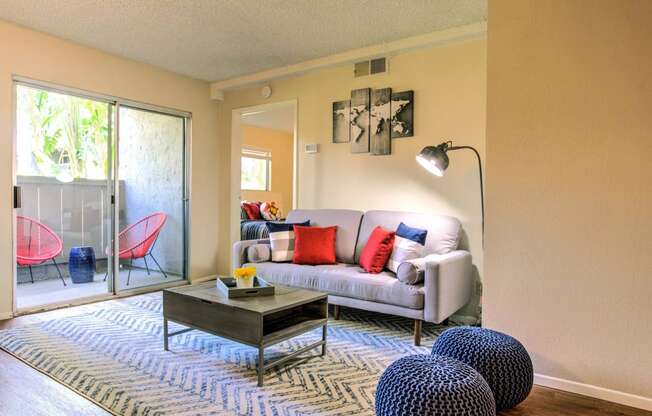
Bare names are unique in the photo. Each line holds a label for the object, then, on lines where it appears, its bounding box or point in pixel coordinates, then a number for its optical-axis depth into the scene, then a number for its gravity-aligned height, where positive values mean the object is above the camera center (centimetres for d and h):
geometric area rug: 202 -101
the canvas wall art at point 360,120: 400 +82
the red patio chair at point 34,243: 364 -42
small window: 802 +65
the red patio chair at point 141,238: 437 -43
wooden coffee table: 223 -71
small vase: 258 -52
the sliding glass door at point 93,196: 369 +4
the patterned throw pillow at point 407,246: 319 -35
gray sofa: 283 -58
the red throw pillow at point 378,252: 326 -41
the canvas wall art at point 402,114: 376 +83
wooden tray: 247 -56
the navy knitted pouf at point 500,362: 184 -74
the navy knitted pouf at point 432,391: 148 -72
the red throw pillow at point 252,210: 660 -15
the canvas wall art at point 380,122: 388 +78
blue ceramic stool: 407 -66
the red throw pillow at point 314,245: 364 -40
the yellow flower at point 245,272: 256 -46
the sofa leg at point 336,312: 346 -96
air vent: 391 +133
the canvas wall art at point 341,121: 413 +83
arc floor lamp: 300 +33
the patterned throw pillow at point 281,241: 377 -38
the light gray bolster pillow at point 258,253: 378 -49
